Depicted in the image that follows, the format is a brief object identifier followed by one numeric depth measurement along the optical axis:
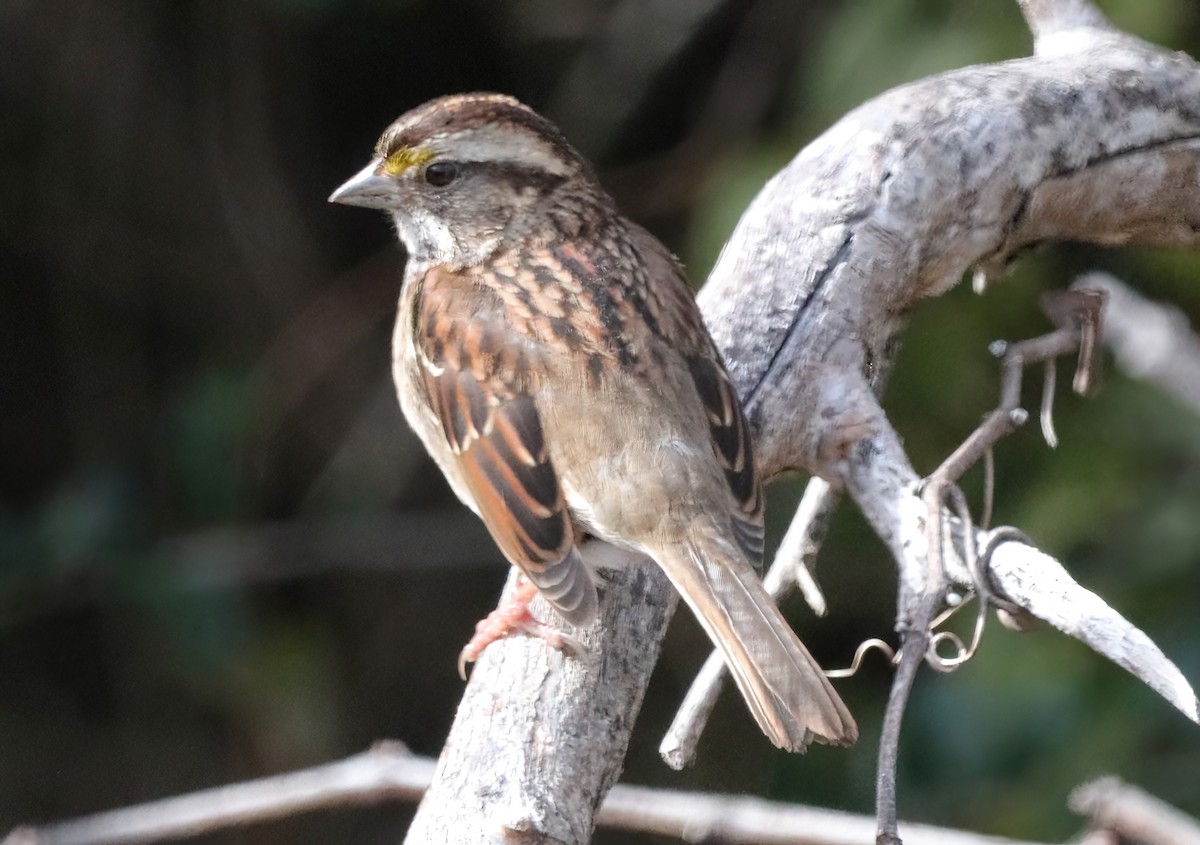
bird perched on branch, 3.25
